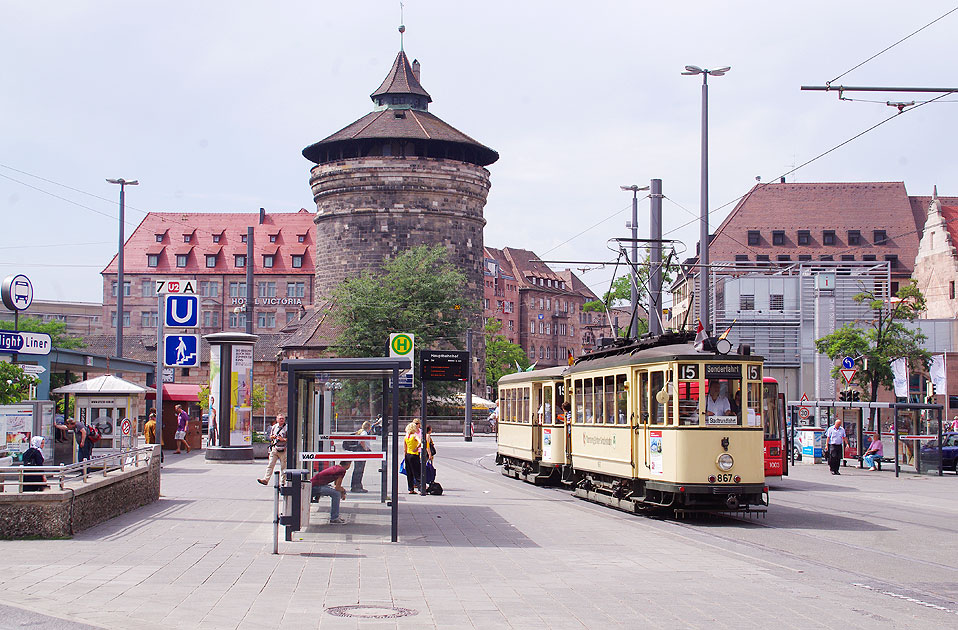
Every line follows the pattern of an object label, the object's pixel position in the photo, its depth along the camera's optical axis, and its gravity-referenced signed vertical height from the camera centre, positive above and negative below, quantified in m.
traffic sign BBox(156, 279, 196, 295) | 19.23 +1.77
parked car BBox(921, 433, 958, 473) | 31.70 -1.78
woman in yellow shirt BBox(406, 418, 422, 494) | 21.86 -1.31
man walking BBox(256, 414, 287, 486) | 19.83 -0.96
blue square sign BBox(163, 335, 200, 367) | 18.73 +0.68
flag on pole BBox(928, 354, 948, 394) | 61.12 +0.99
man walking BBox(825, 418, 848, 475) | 31.53 -1.46
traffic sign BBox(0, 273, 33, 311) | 21.11 +1.85
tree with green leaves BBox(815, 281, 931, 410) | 47.69 +2.02
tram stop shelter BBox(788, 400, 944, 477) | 30.67 -1.29
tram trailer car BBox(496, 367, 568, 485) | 24.25 -0.81
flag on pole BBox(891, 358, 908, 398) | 55.84 +0.75
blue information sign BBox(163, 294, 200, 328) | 19.11 +1.37
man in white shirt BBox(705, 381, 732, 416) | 17.22 -0.16
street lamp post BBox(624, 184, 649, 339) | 29.10 +3.91
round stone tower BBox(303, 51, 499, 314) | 64.06 +11.33
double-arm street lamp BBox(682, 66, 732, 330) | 28.41 +4.43
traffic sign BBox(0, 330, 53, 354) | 19.28 +0.85
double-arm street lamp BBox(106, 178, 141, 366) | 44.81 +3.99
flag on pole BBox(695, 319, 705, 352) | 17.59 +0.84
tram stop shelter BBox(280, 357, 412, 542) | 13.78 +0.04
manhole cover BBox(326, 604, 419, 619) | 8.95 -1.76
